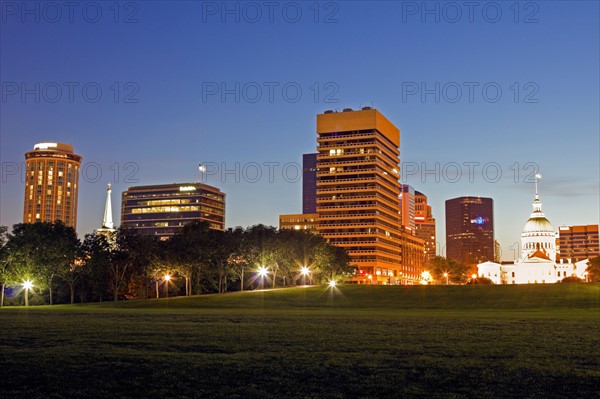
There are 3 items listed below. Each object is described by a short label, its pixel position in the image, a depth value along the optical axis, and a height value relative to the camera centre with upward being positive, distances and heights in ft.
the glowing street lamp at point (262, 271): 492.95 +4.55
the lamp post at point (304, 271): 547.49 +5.48
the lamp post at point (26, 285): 350.74 -5.66
